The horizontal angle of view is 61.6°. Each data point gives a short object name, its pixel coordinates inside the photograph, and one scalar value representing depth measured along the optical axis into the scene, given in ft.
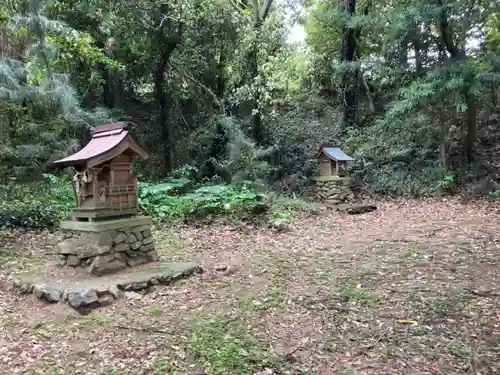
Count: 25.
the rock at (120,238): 19.07
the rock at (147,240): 20.22
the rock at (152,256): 20.40
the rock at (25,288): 17.33
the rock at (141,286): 17.26
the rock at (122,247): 19.08
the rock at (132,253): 19.54
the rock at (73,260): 19.13
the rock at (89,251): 18.40
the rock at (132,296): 16.57
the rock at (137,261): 19.53
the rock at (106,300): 15.88
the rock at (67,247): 19.20
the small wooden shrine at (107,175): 18.94
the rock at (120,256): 19.02
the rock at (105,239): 18.56
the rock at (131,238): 19.54
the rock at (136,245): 19.67
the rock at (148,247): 20.15
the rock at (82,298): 15.49
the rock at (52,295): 16.10
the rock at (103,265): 18.24
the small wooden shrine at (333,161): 39.52
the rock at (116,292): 16.35
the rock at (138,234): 19.88
